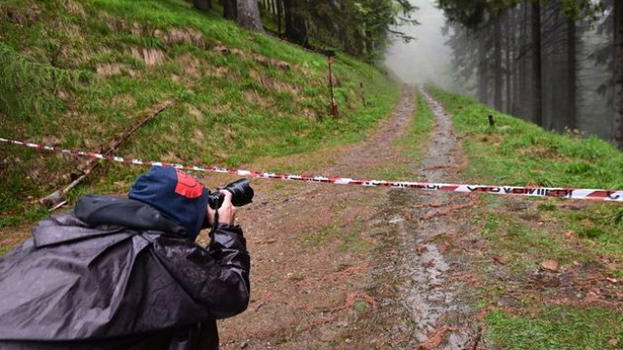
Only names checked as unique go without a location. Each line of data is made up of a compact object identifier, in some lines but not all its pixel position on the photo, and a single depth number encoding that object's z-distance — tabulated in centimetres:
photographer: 153
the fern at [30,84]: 727
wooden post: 1448
